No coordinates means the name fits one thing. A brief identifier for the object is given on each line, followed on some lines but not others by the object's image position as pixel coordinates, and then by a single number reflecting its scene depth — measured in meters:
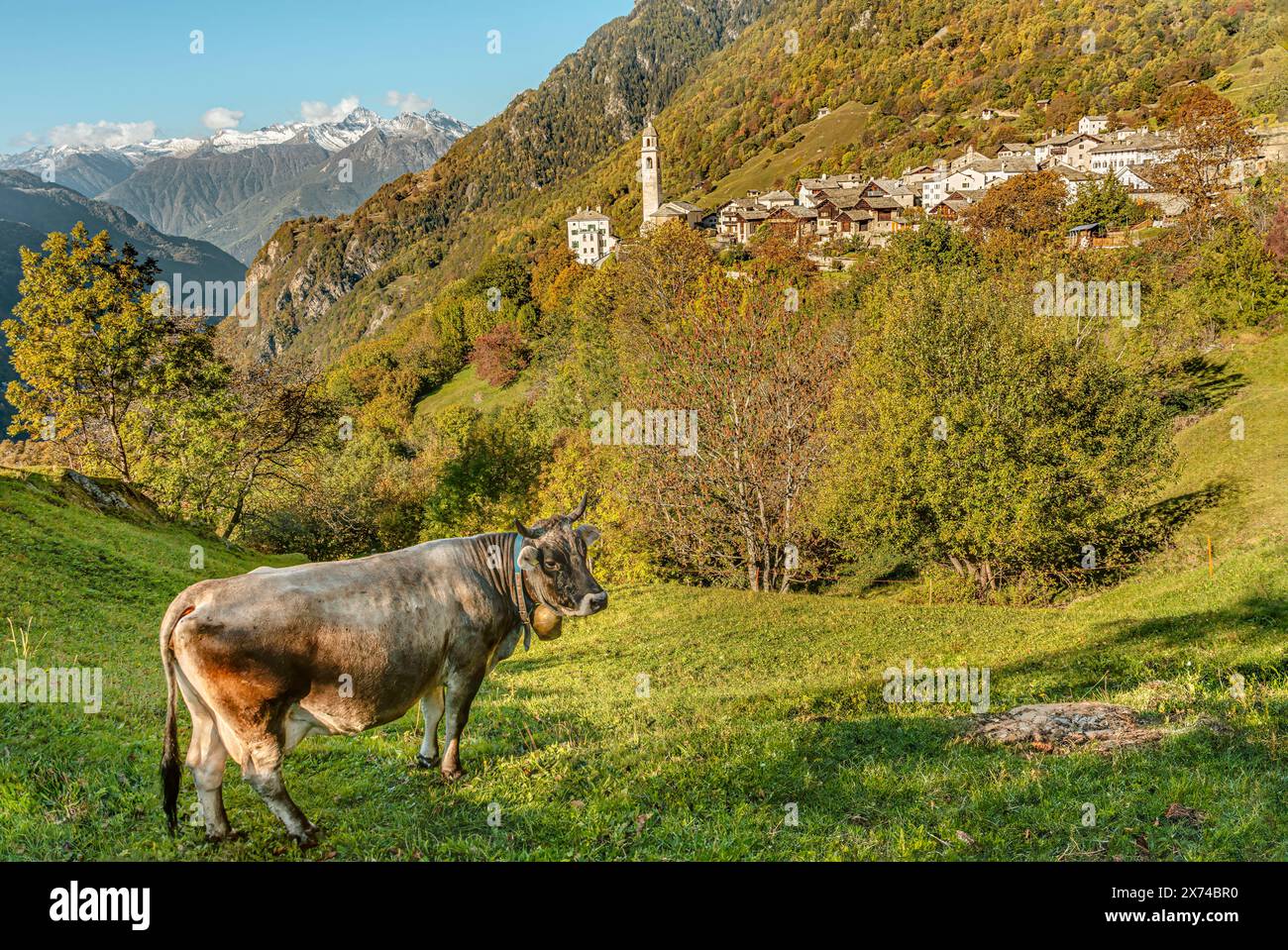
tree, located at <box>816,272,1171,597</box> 34.59
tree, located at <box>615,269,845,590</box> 38.91
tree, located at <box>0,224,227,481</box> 36.03
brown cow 6.68
